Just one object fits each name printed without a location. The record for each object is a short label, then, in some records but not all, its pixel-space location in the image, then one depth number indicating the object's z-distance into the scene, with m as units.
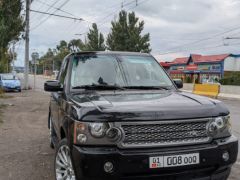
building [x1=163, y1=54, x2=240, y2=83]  30.51
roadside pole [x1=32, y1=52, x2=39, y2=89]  17.58
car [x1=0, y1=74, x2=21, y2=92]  15.12
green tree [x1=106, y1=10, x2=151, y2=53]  28.73
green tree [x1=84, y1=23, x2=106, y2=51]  33.59
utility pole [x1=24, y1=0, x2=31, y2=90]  16.10
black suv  1.93
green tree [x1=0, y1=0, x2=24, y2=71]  10.43
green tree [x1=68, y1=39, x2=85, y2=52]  64.55
